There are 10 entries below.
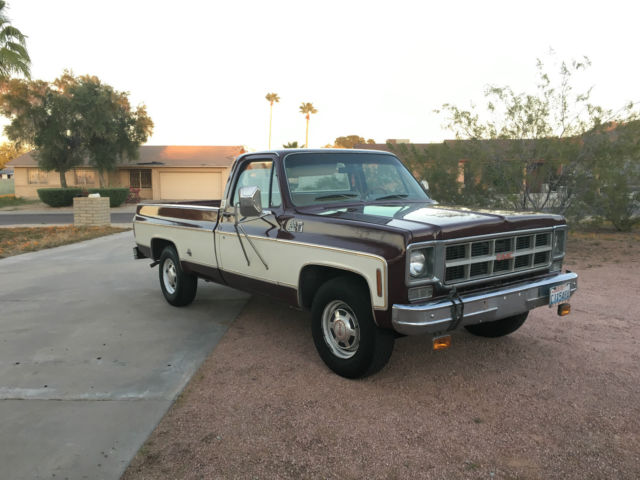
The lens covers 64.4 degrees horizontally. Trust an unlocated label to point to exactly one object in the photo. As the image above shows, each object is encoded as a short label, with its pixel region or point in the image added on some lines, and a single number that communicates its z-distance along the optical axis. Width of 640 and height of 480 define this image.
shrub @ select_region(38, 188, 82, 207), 30.17
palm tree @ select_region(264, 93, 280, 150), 71.19
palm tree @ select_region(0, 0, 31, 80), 17.47
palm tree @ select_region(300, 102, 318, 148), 74.31
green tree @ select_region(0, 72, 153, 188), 30.39
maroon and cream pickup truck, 3.58
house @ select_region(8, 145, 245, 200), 37.09
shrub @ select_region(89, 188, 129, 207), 30.42
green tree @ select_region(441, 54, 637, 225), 10.85
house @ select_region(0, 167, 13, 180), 81.68
